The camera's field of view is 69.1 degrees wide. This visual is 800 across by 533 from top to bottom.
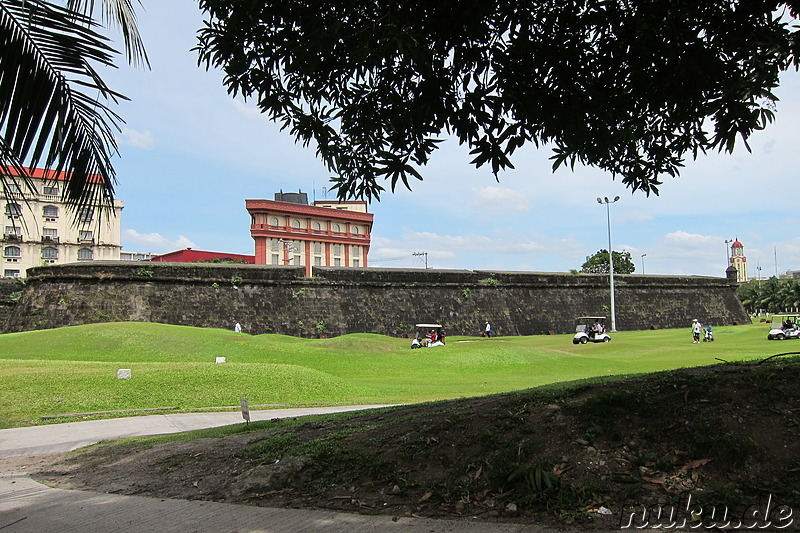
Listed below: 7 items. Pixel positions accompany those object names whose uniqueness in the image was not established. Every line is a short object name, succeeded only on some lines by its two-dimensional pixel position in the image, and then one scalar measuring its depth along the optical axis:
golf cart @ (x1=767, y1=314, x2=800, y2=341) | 25.05
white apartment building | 54.81
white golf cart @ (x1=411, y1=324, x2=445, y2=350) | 24.60
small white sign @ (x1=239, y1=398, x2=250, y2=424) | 7.64
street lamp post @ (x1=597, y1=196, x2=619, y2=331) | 35.84
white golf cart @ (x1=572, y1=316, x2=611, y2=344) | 27.39
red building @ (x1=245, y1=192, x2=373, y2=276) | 62.00
